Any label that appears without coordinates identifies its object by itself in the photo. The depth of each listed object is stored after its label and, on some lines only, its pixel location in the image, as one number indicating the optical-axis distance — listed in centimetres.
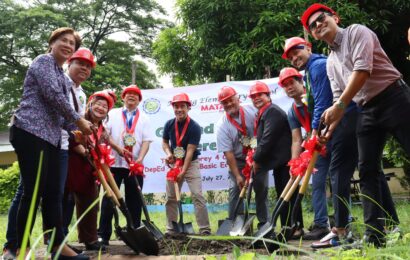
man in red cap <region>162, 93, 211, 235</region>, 512
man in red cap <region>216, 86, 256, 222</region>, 498
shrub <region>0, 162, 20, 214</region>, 1089
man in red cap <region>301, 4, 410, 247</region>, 264
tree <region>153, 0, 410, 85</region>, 825
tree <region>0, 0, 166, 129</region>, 1966
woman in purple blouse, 267
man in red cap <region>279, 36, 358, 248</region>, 319
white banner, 693
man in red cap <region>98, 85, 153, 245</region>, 421
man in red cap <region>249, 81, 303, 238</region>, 433
